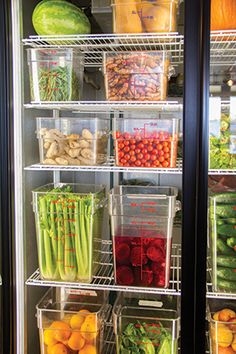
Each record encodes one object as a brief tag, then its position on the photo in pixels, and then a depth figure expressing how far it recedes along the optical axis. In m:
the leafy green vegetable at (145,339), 1.71
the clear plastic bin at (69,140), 1.74
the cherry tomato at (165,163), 1.66
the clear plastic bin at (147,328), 1.71
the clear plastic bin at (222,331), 1.65
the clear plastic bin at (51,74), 1.71
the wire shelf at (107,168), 1.62
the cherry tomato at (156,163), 1.67
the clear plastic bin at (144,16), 1.60
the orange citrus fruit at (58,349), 1.75
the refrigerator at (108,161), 1.47
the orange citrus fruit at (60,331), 1.76
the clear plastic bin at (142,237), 1.68
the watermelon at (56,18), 1.66
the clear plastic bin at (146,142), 1.66
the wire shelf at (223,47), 1.55
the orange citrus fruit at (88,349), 1.75
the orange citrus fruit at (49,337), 1.76
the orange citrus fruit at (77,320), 1.78
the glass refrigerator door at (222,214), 1.63
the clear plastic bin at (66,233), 1.73
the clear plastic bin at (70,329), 1.75
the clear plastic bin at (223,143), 1.64
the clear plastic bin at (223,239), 1.64
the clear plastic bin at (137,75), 1.64
